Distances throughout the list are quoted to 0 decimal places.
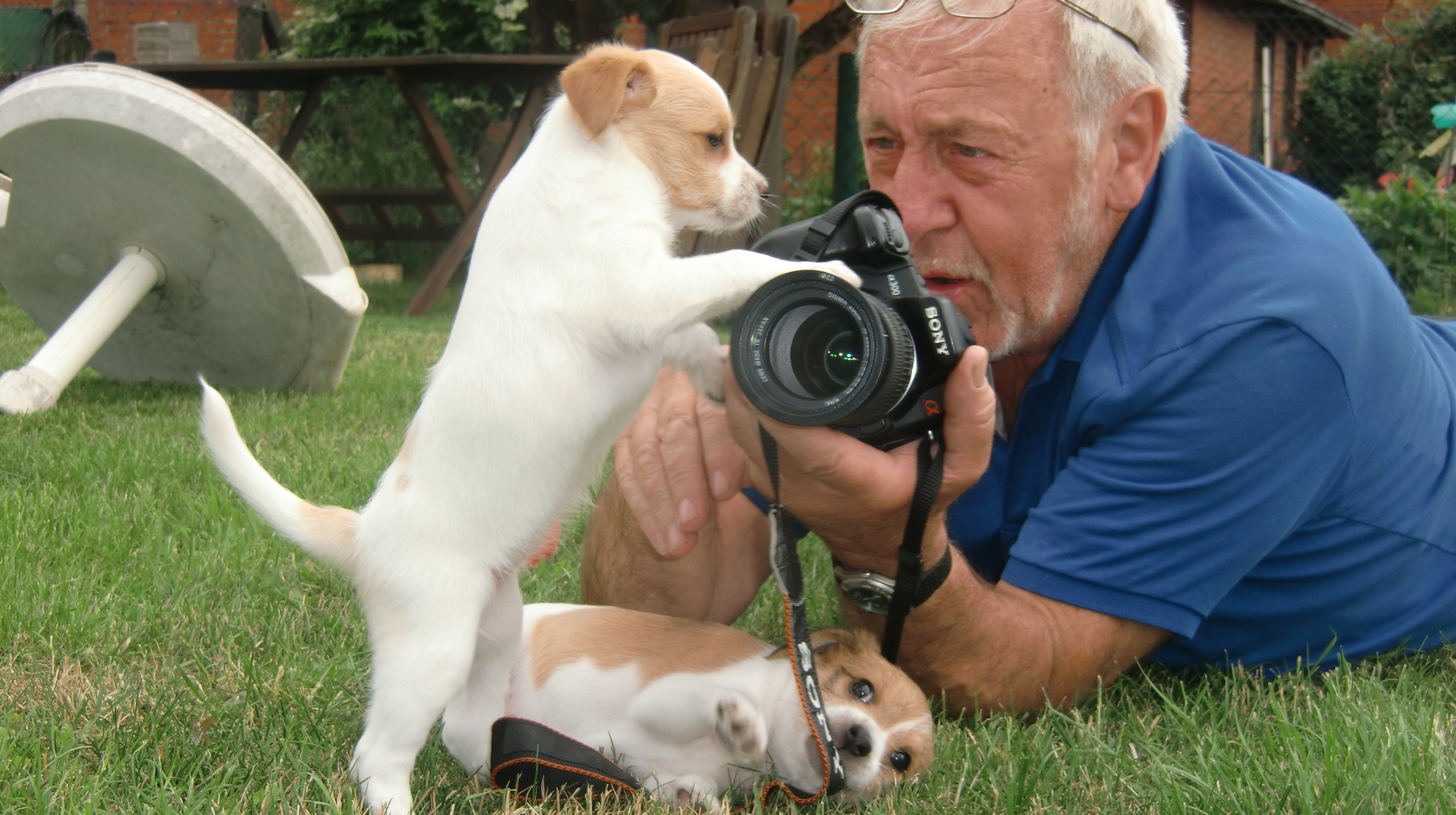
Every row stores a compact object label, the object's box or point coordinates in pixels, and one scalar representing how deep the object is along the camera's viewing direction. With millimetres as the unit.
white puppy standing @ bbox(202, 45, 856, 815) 1688
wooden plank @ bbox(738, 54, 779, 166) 6957
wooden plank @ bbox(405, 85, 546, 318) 7207
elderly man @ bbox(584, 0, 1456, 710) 1887
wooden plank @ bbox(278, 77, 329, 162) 8039
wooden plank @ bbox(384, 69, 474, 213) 7617
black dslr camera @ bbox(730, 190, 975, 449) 1560
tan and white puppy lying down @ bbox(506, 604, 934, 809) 1813
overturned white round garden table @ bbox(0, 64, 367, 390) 3881
